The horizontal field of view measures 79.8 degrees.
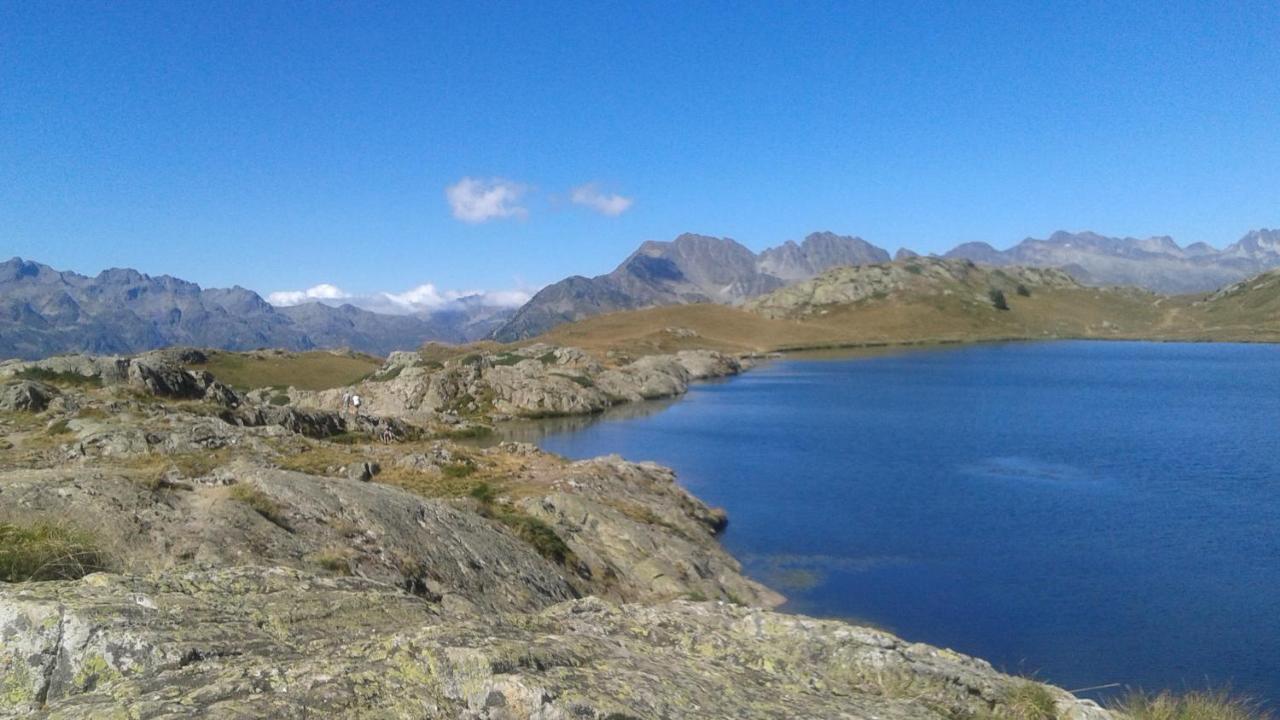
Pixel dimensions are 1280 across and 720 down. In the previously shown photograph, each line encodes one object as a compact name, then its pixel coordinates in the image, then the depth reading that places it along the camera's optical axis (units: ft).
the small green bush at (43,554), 28.63
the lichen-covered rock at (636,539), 105.29
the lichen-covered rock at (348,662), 20.07
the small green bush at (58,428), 115.16
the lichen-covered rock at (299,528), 45.78
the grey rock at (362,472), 110.11
